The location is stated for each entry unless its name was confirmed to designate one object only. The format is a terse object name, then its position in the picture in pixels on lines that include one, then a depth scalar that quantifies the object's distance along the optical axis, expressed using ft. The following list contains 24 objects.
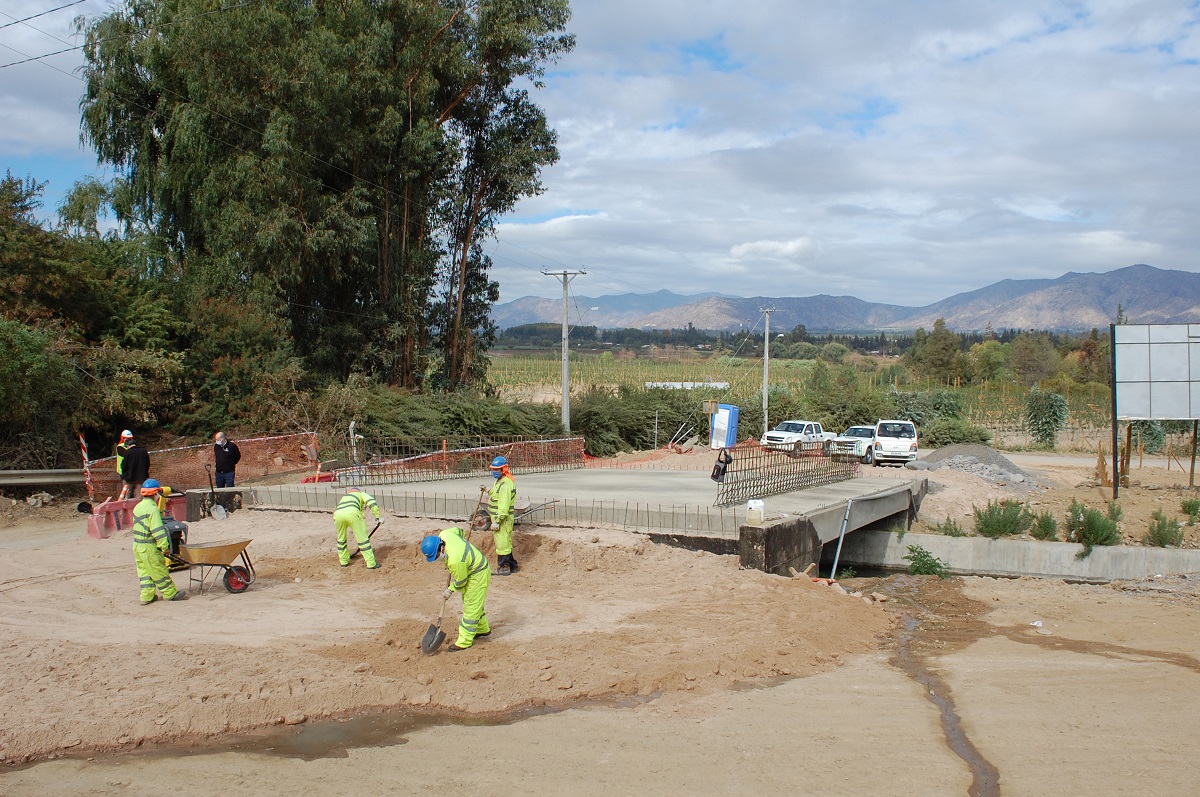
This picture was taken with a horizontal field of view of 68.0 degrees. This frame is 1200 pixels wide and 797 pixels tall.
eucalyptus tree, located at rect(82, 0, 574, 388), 87.56
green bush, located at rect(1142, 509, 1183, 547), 56.80
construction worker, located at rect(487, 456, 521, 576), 38.27
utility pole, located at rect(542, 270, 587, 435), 95.09
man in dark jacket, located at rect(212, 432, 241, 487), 54.49
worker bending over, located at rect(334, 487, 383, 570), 39.96
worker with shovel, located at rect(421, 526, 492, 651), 29.07
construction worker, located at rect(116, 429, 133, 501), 52.01
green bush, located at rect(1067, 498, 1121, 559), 56.65
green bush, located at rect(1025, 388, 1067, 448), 157.69
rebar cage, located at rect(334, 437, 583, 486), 61.41
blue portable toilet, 102.58
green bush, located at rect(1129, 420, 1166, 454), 144.77
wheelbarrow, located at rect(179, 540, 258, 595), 34.99
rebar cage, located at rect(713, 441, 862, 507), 50.98
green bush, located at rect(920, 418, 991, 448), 149.79
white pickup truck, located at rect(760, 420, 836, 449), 117.50
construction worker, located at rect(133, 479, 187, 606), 33.88
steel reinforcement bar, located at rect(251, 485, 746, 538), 43.86
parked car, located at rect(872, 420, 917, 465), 106.32
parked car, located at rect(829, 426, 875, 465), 105.81
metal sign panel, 74.13
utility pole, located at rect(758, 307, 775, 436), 130.45
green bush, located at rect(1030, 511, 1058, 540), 58.54
